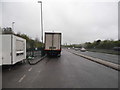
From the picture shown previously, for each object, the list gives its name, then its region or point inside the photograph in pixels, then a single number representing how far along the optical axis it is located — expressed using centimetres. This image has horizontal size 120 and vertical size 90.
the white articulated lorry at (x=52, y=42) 1539
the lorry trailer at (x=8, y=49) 637
